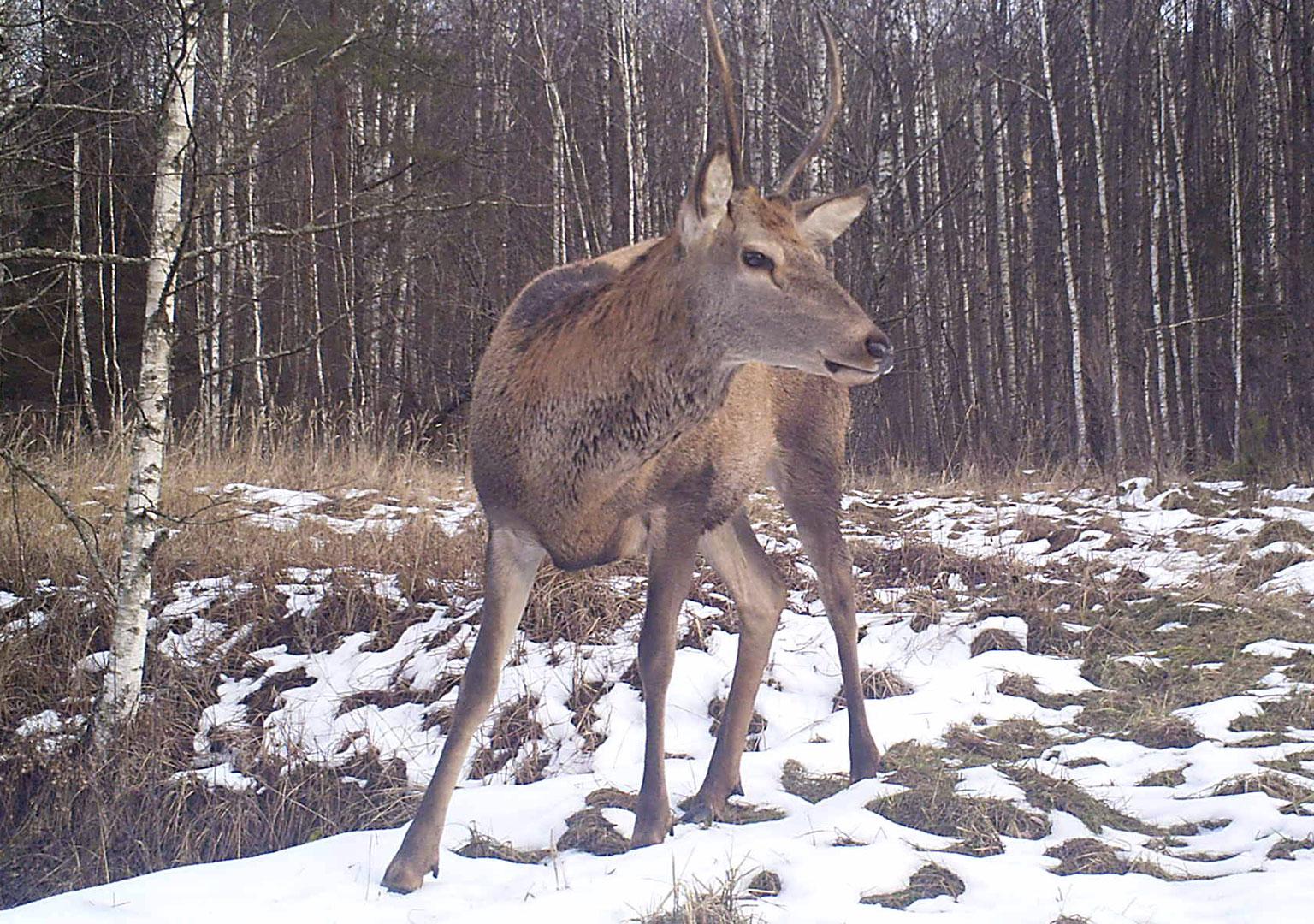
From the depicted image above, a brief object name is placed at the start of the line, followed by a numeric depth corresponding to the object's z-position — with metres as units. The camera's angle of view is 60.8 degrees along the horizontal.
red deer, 3.11
